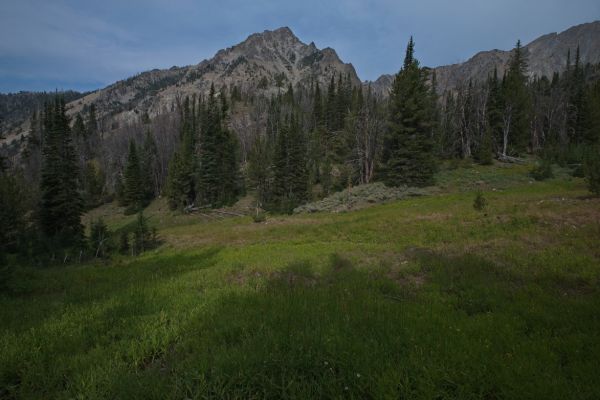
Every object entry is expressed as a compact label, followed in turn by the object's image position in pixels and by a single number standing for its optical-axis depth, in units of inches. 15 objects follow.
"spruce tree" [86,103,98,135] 4613.2
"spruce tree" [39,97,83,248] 1181.0
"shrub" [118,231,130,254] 863.1
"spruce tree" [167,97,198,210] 2299.5
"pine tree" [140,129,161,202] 2883.9
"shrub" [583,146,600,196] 654.8
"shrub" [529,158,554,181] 1233.4
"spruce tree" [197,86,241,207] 2234.3
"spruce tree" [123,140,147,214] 2564.0
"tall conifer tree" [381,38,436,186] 1445.6
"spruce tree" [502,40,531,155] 1961.1
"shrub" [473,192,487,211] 716.7
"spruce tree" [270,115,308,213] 1943.9
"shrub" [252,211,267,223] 1199.6
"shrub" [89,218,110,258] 831.0
